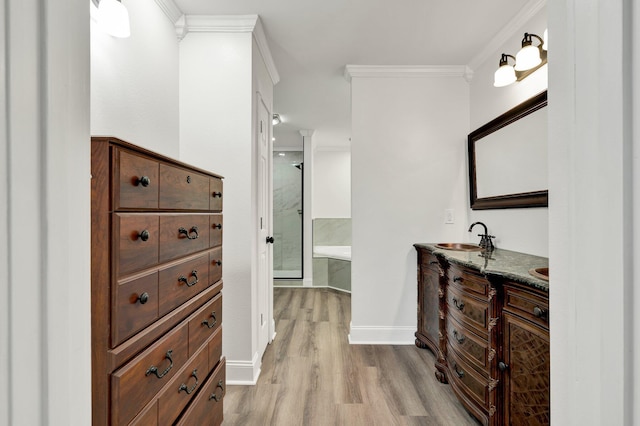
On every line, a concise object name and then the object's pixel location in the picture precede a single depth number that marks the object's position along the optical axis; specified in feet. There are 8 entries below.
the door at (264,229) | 7.82
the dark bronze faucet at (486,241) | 7.69
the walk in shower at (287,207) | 17.39
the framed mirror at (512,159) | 6.32
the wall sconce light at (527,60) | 6.07
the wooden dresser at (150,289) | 2.56
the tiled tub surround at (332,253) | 15.81
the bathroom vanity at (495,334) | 4.07
